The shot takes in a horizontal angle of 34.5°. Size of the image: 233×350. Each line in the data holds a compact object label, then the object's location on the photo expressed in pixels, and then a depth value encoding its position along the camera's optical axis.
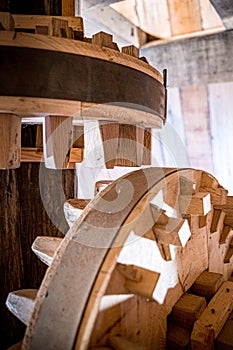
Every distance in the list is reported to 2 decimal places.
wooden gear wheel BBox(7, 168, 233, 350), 0.56
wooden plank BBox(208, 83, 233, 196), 2.13
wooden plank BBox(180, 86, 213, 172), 2.22
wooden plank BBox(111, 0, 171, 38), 2.16
